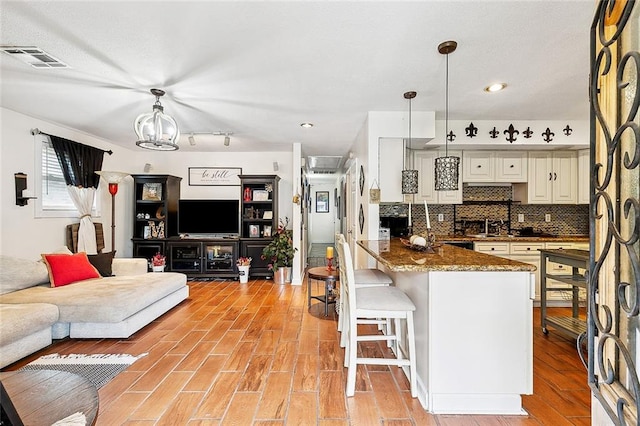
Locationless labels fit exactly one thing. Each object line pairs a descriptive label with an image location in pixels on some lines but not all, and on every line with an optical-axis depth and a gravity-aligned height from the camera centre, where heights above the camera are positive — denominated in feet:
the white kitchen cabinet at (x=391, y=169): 12.31 +1.74
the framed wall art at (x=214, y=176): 19.99 +2.35
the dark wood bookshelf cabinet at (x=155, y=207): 18.49 +0.39
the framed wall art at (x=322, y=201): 35.35 +1.44
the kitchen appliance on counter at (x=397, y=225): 15.14 -0.51
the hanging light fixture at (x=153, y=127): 9.90 +2.69
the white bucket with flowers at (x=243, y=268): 17.99 -3.06
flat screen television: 19.15 -0.32
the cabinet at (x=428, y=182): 14.83 +1.50
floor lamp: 14.94 +1.39
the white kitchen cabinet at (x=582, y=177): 14.44 +1.72
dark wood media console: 18.53 -1.53
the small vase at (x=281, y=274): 17.72 -3.39
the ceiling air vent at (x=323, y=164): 22.14 +3.92
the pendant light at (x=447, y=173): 8.77 +1.14
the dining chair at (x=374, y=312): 6.81 -2.11
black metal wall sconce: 11.98 +0.91
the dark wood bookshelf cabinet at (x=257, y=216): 18.70 -0.14
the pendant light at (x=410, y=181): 11.18 +1.16
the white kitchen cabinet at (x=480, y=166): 14.75 +2.24
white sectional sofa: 8.30 -2.78
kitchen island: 6.25 -2.42
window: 12.98 +1.18
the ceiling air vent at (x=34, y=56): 7.43 +3.83
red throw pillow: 11.44 -2.05
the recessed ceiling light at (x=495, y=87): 9.59 +3.90
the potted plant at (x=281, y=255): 17.57 -2.26
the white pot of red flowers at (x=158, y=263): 17.52 -2.72
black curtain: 13.66 +2.37
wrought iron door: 2.42 +0.02
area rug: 7.72 -3.88
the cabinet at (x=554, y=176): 14.67 +1.78
